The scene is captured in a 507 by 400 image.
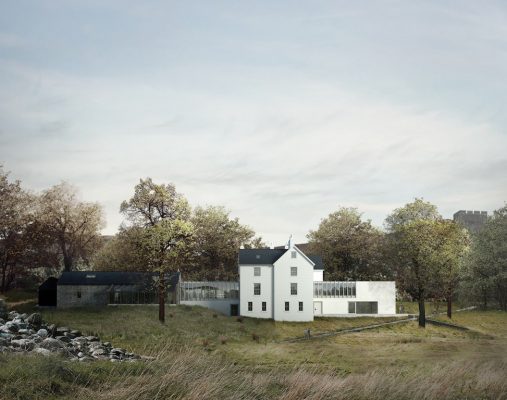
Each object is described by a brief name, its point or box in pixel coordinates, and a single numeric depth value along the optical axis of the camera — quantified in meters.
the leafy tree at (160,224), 58.19
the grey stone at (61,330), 42.91
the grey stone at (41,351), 23.58
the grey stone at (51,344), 28.66
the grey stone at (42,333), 36.94
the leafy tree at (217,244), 91.12
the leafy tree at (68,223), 79.31
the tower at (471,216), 170.49
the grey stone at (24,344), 27.20
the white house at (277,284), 74.19
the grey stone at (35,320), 43.05
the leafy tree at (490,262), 49.62
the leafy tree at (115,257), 79.56
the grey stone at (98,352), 30.65
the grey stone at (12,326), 35.78
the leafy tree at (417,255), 71.69
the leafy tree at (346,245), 90.25
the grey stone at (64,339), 37.16
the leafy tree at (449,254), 71.75
